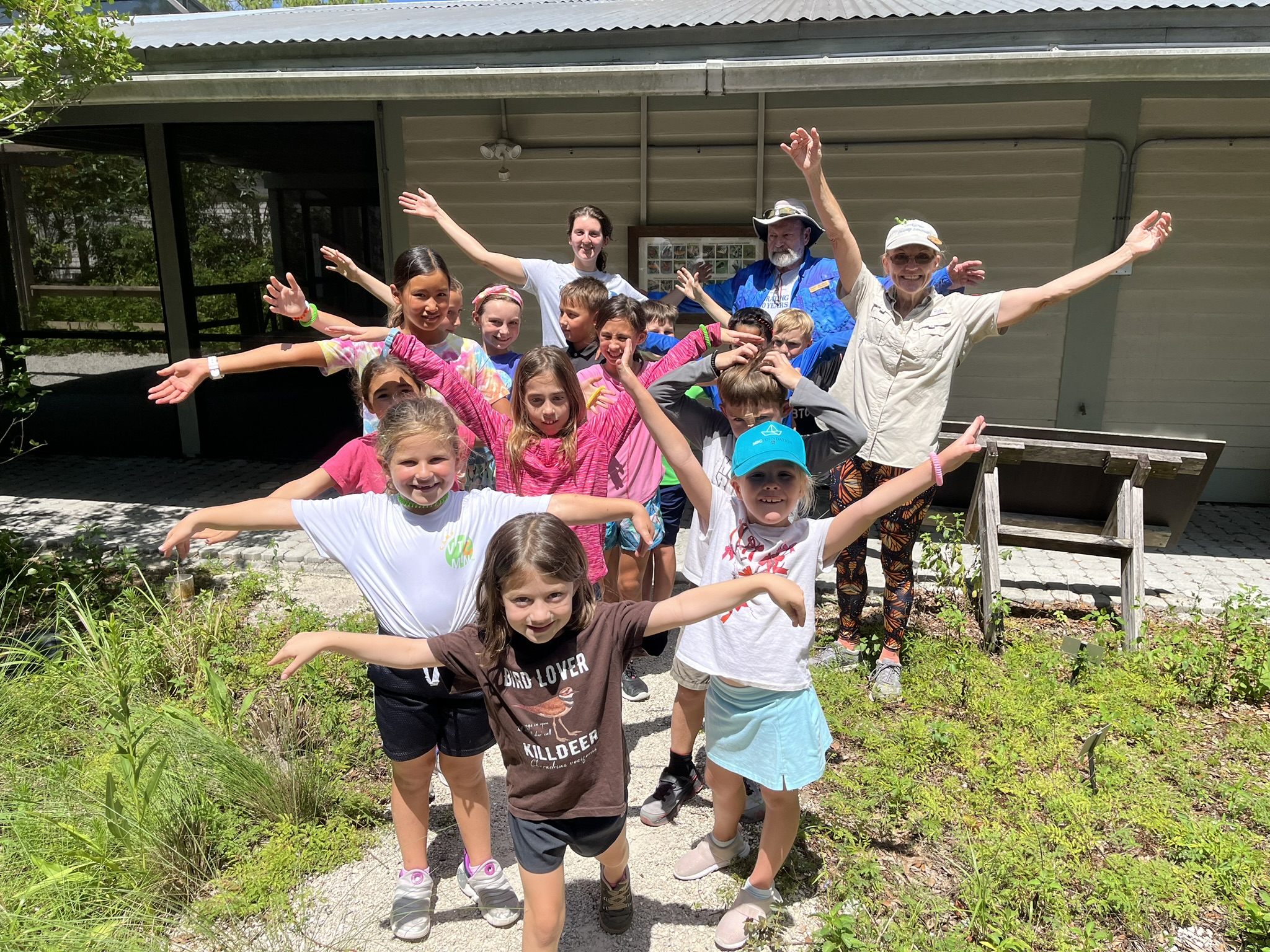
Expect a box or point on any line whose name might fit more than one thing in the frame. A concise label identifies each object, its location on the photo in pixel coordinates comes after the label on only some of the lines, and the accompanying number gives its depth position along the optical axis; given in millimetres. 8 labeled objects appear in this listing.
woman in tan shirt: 3160
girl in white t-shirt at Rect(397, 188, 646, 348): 3961
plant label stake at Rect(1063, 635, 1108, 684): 3625
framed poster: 6396
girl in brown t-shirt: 1856
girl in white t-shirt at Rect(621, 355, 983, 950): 2160
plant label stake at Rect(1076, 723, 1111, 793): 2721
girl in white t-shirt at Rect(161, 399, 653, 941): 2135
